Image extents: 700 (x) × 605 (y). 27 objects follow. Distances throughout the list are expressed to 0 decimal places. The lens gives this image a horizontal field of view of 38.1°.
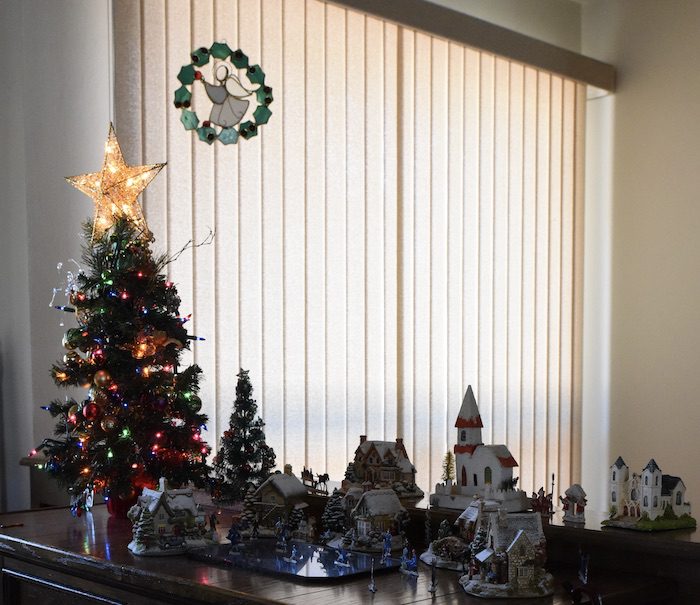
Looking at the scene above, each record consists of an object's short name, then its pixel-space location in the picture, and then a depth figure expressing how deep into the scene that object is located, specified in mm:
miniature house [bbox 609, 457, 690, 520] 2104
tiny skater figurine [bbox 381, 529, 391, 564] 2094
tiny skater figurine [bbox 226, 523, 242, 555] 2229
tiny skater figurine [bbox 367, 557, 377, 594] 1889
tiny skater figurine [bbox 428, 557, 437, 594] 1867
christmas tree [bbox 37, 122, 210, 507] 2793
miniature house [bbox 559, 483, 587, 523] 2215
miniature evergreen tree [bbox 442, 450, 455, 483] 2449
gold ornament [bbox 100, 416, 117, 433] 2773
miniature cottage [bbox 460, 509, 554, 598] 1827
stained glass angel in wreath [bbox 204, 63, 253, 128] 2791
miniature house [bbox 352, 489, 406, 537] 2207
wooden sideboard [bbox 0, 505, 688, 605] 1863
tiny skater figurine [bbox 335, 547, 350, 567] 2061
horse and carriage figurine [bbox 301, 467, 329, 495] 2730
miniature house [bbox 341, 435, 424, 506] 2535
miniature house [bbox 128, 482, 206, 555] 2248
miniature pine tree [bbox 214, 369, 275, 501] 2660
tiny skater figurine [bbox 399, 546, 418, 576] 2020
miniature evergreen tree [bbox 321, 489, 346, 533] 2332
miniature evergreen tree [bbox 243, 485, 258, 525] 2357
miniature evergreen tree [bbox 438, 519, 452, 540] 2117
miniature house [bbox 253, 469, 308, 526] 2391
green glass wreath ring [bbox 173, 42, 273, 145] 2707
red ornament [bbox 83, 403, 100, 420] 2785
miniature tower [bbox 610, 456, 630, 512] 2184
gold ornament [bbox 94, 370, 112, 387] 2777
